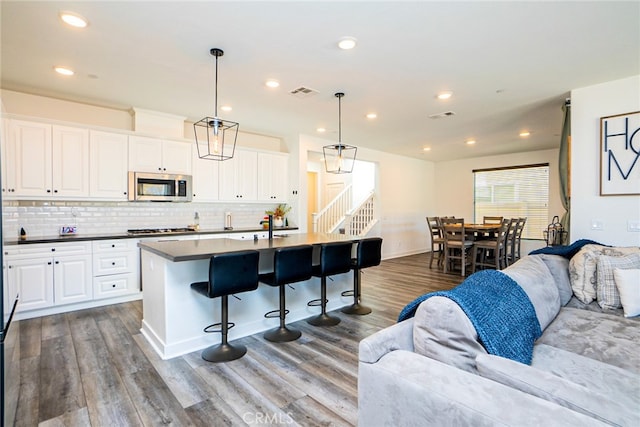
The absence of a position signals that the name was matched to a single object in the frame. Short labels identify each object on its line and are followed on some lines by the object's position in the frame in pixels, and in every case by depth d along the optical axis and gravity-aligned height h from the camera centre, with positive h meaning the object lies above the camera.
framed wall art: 3.45 +0.60
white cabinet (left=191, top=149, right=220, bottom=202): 5.23 +0.46
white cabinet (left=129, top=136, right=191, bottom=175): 4.64 +0.77
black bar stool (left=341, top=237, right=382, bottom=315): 3.85 -0.64
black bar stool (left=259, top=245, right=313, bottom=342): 3.04 -0.62
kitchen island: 2.83 -0.89
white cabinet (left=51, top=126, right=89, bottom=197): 4.07 +0.58
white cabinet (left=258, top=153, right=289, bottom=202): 6.00 +0.59
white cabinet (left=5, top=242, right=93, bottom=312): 3.66 -0.79
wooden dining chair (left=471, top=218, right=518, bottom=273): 6.05 -0.76
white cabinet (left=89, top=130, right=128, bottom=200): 4.33 +0.57
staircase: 8.03 -0.21
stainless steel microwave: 4.63 +0.30
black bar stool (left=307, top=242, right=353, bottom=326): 3.44 -0.62
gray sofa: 1.05 -0.66
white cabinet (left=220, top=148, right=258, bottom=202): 5.56 +0.54
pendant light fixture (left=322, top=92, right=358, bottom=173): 4.03 +1.26
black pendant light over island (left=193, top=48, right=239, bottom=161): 5.31 +1.17
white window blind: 7.87 +0.38
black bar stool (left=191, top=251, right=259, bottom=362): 2.62 -0.63
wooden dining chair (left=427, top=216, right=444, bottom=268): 6.60 -0.57
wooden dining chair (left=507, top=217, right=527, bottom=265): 6.54 -0.61
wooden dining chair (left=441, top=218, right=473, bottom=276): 6.14 -0.61
